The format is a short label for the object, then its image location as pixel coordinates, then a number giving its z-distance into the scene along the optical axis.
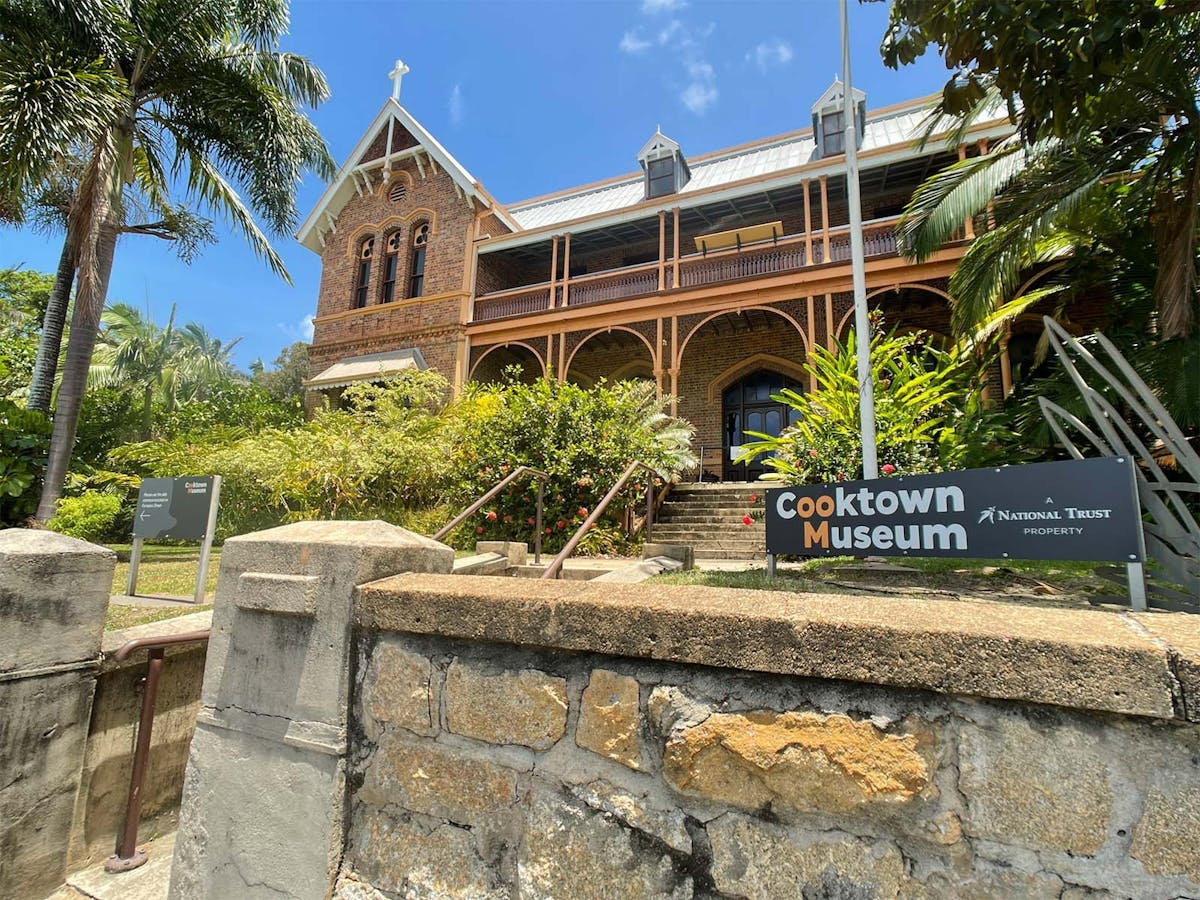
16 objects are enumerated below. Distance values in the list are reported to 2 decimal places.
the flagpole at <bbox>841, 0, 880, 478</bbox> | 6.17
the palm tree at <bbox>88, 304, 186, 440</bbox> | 18.36
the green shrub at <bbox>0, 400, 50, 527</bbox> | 8.30
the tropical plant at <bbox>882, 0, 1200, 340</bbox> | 3.01
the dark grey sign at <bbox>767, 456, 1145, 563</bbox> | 2.13
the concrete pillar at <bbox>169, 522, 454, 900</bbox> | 1.71
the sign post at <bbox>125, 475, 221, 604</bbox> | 4.47
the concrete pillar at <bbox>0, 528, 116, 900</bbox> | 2.32
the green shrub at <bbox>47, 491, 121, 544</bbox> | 8.76
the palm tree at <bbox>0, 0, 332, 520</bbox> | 8.17
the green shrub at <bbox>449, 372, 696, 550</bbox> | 7.39
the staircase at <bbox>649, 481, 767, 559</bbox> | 7.68
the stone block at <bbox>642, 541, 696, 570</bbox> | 5.78
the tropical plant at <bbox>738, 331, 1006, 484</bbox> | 7.05
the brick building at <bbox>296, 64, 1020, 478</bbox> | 12.05
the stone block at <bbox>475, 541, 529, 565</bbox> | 5.71
